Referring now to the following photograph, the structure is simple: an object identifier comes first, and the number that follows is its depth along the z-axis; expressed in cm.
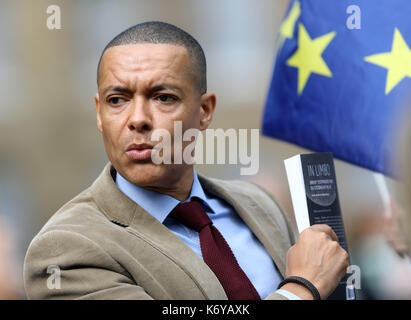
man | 480
